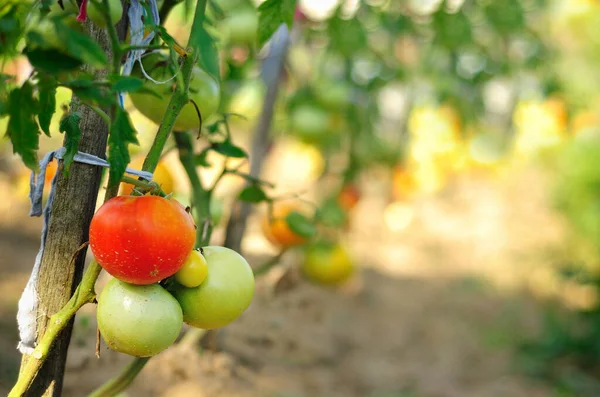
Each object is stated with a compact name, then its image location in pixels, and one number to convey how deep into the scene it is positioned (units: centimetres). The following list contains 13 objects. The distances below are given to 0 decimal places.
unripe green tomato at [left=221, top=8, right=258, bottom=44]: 166
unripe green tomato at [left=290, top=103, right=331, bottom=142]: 191
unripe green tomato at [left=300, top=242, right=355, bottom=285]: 185
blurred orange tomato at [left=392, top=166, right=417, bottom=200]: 264
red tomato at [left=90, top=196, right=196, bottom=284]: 69
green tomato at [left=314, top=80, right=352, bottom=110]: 198
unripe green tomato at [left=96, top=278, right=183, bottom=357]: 72
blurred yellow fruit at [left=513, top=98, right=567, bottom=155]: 319
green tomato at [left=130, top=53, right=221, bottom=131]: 88
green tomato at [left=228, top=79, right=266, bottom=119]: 223
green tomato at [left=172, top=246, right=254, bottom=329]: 79
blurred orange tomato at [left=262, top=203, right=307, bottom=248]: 163
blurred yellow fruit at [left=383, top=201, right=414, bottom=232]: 326
